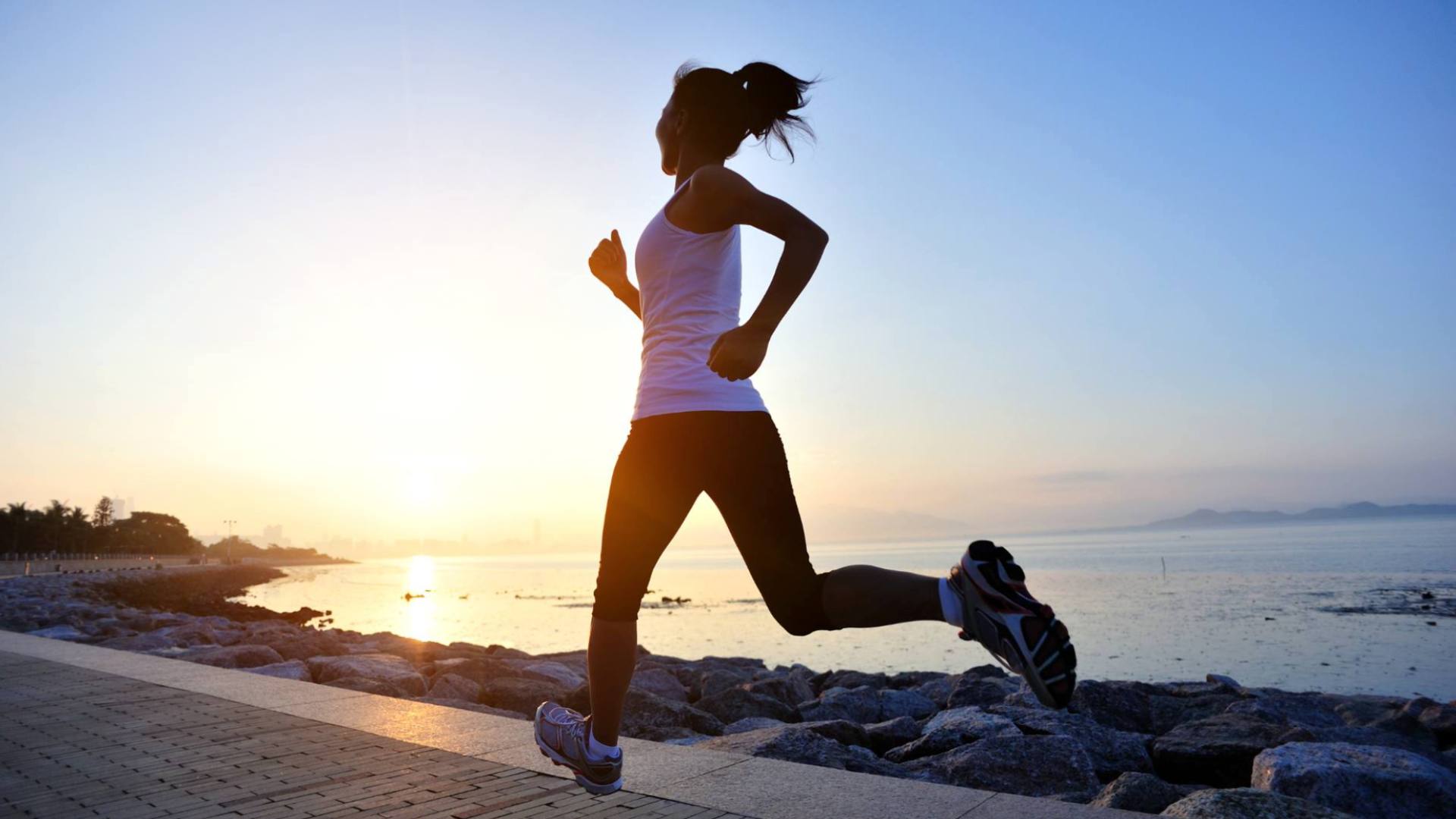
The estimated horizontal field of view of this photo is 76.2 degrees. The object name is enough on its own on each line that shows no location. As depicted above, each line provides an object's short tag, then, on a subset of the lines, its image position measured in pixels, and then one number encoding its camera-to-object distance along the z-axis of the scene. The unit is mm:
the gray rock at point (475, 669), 9883
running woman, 2066
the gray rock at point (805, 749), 4688
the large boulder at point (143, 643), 12359
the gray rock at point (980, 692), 9555
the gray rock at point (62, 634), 13797
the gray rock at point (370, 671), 8562
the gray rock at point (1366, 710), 8672
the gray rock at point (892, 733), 6453
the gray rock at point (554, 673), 9906
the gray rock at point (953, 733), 5574
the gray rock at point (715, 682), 10258
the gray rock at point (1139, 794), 4023
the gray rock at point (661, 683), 10188
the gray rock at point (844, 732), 5984
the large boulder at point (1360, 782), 4078
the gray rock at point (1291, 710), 7789
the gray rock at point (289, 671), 8688
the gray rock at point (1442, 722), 7793
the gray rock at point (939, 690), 10633
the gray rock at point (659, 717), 7195
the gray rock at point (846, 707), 8648
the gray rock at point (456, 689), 8742
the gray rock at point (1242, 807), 3070
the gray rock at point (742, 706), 8484
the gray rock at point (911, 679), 13156
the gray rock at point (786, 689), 9414
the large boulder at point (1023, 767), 4703
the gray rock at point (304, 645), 12505
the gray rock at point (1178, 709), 8078
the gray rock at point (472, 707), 7117
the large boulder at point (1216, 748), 5539
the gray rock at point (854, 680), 12016
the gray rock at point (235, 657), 10016
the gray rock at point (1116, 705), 7781
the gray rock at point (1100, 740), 5855
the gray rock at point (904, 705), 8914
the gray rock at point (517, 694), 8641
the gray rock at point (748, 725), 7031
